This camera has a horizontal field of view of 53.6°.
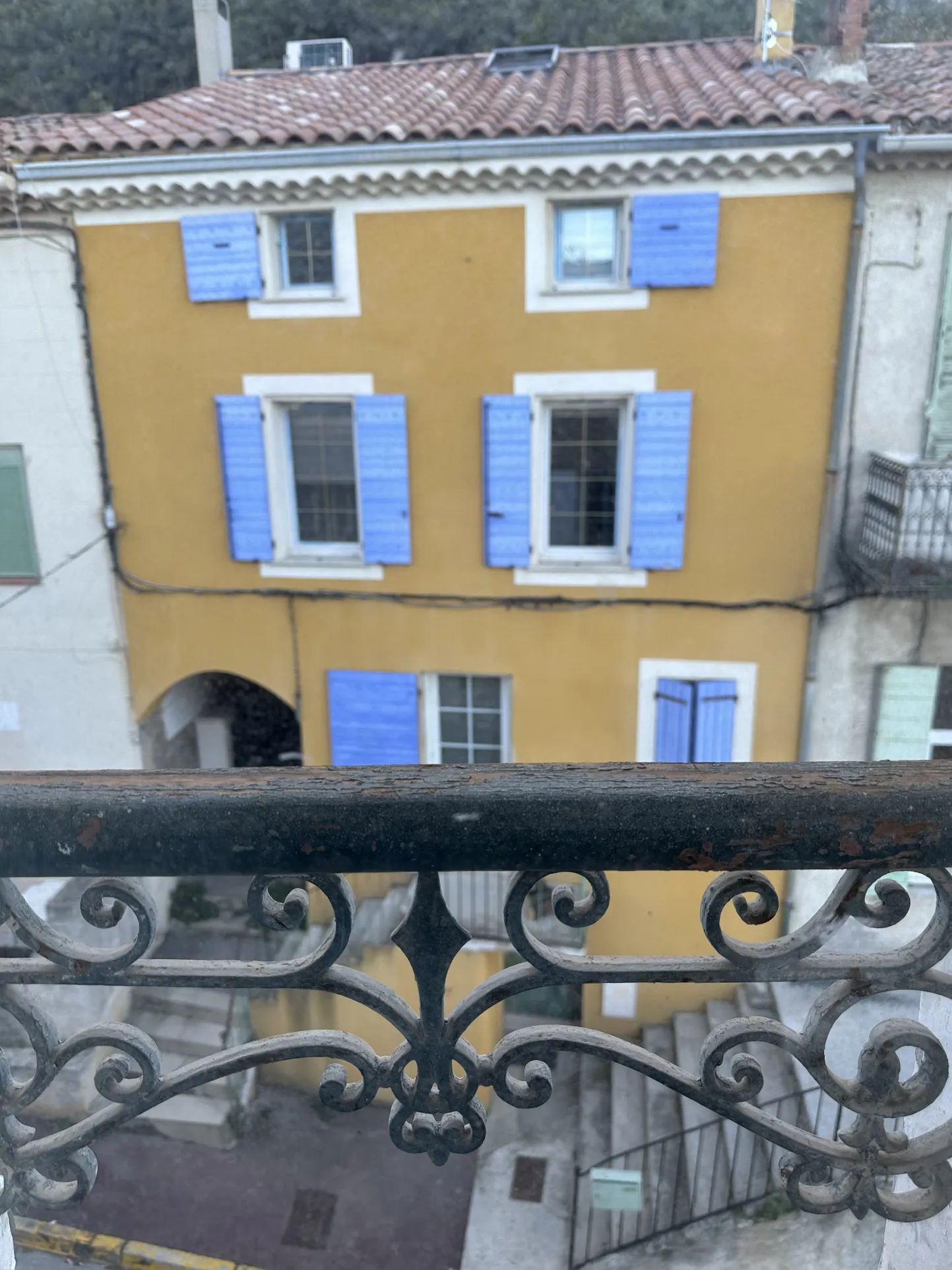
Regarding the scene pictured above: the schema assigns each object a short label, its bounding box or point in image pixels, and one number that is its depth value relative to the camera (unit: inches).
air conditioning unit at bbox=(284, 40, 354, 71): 380.2
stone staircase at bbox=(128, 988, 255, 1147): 279.7
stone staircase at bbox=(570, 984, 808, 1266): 230.2
